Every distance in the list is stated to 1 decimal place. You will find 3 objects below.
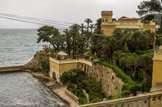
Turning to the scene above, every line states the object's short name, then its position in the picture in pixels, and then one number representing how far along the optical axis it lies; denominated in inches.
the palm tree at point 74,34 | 1815.9
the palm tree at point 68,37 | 1905.3
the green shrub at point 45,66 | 1905.0
